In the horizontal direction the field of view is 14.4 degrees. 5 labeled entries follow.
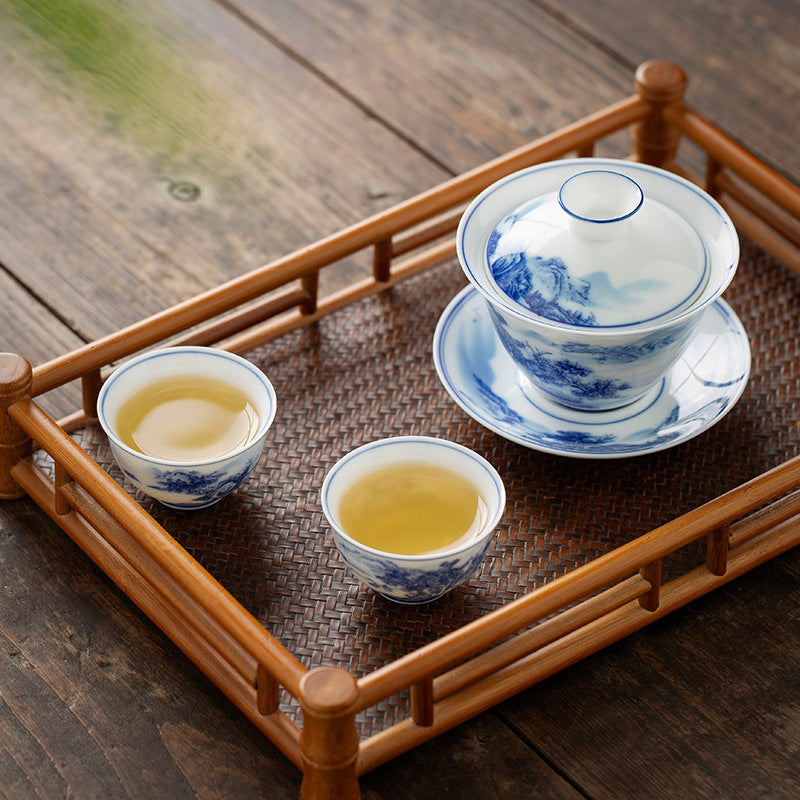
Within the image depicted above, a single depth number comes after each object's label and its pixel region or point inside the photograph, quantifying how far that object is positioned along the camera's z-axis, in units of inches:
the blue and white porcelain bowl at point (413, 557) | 44.9
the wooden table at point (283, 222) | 45.2
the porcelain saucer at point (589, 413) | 47.8
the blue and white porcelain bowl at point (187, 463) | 46.5
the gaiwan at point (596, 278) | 46.0
